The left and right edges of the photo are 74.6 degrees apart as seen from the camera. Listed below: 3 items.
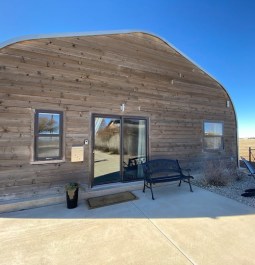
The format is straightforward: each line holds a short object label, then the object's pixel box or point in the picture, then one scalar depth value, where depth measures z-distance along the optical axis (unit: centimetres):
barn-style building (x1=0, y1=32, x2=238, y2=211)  399
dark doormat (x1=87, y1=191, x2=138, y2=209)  403
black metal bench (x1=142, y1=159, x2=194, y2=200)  471
